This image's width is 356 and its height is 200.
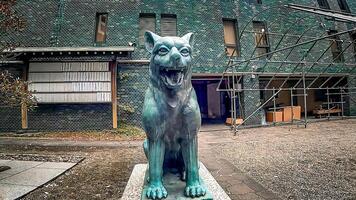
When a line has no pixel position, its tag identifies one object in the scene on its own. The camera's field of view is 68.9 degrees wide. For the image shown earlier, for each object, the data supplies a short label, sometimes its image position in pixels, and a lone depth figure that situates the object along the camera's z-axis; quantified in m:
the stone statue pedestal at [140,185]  2.71
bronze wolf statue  2.29
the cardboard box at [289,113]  14.94
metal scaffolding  13.71
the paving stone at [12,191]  4.03
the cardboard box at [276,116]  14.66
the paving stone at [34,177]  4.77
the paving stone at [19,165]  5.53
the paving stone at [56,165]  5.88
